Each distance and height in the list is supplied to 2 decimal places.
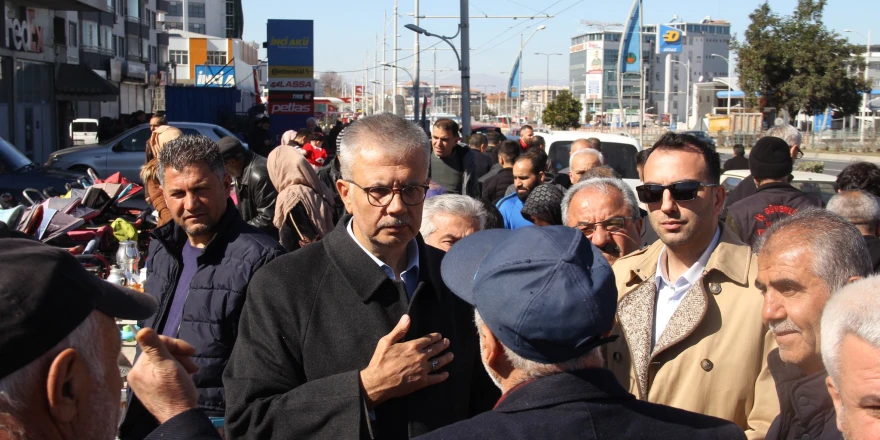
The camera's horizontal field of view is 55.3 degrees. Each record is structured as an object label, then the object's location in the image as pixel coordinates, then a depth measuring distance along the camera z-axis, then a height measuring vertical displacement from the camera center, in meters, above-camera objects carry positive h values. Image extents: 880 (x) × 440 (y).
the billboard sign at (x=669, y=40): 126.12 +15.07
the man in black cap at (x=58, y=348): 1.56 -0.42
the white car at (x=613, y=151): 13.44 -0.22
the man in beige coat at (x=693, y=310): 2.91 -0.63
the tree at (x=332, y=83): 161.51 +11.23
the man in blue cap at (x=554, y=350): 1.89 -0.50
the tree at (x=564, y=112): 49.44 +1.46
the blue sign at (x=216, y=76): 50.00 +3.84
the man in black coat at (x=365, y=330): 2.46 -0.60
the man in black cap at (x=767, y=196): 5.78 -0.41
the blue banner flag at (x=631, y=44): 43.31 +5.20
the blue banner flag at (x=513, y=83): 62.99 +4.26
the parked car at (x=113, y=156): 18.28 -0.49
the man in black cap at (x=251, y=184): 6.82 -0.41
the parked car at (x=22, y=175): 11.13 -0.58
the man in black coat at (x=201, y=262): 3.49 -0.57
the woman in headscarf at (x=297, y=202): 5.93 -0.48
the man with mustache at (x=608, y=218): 4.14 -0.40
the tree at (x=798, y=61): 31.91 +2.98
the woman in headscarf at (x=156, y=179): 5.64 -0.31
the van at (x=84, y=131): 33.22 +0.10
